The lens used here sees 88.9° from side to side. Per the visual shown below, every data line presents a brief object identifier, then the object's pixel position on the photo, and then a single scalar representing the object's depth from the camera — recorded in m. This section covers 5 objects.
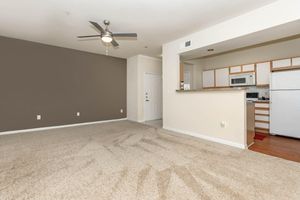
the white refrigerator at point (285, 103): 3.48
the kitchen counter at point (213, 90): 2.95
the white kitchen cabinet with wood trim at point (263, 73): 4.31
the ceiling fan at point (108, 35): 2.86
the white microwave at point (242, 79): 4.63
